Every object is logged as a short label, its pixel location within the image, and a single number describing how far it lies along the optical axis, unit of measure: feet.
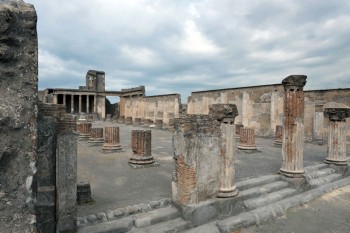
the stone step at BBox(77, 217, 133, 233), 14.97
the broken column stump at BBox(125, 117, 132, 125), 94.63
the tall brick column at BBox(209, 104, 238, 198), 19.35
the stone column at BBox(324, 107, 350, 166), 29.89
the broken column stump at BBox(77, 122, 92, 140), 52.05
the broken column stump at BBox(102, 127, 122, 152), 38.04
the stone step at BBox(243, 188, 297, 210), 20.82
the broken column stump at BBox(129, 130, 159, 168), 29.66
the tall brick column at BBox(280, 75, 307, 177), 24.97
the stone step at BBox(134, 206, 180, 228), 16.60
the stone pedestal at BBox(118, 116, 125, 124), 102.58
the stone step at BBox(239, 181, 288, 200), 21.47
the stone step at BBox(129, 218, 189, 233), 16.14
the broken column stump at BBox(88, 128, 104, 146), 44.89
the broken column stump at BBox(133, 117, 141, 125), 91.50
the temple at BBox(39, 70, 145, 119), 121.29
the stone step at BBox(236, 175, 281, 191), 22.38
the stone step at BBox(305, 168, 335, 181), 27.32
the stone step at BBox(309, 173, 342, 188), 26.37
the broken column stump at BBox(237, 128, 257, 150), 40.15
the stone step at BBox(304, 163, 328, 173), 28.57
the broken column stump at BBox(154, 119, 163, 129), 79.22
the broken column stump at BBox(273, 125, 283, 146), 45.83
